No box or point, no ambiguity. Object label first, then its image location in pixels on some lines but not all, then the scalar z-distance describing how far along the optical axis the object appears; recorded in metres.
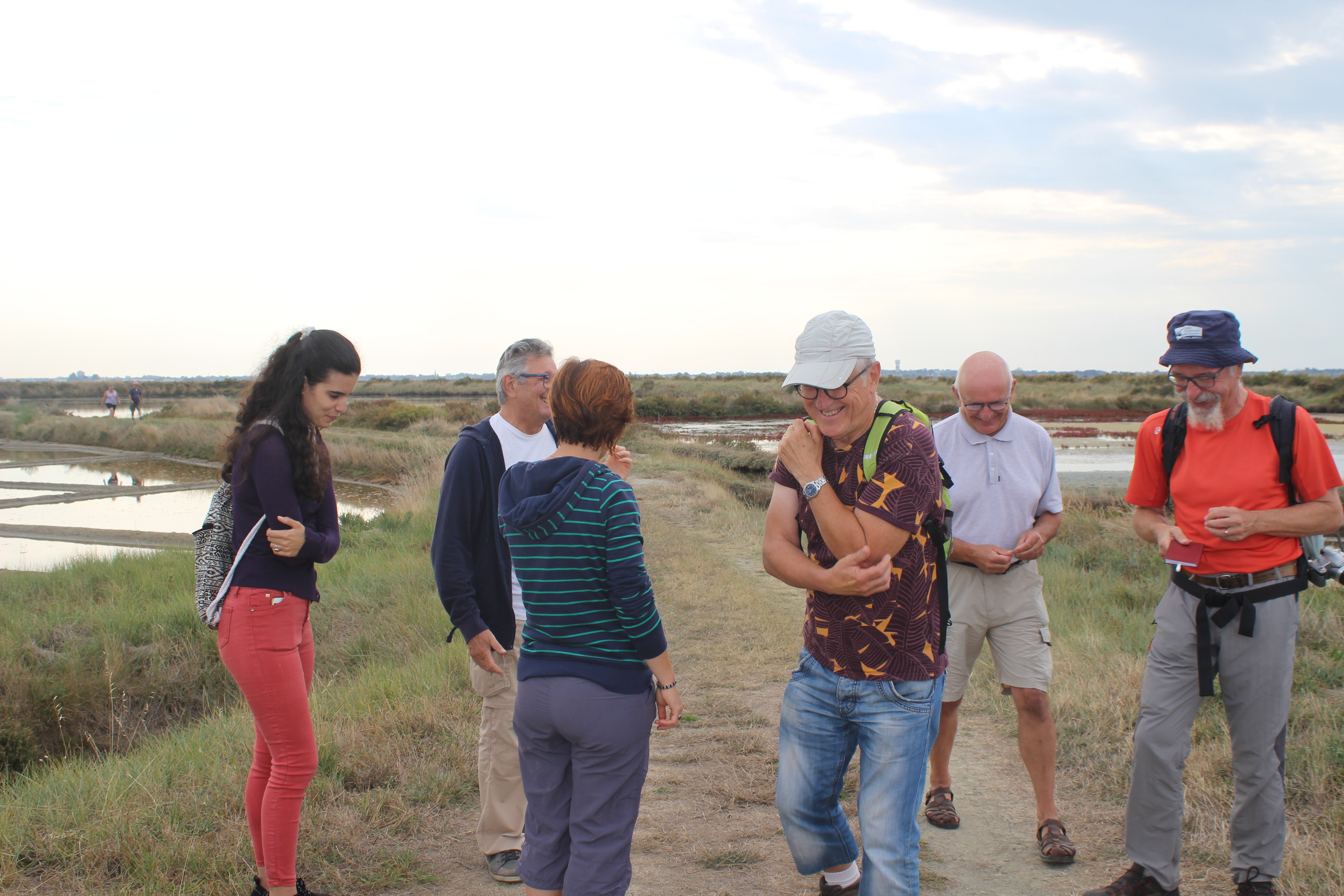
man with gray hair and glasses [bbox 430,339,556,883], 3.26
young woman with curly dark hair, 2.82
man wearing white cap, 2.42
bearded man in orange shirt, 3.07
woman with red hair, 2.37
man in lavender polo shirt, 3.65
